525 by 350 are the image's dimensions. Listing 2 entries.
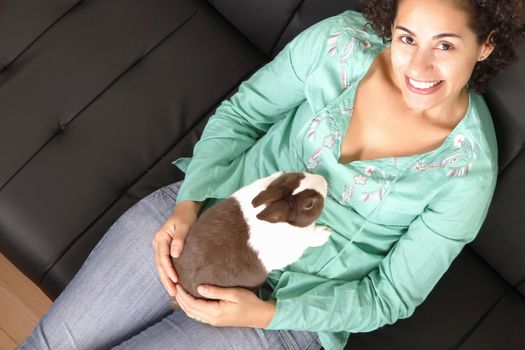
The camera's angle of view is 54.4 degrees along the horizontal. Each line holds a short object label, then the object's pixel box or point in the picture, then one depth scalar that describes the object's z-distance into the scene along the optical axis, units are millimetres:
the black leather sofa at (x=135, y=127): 1446
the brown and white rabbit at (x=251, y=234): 1177
